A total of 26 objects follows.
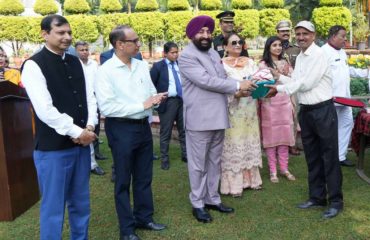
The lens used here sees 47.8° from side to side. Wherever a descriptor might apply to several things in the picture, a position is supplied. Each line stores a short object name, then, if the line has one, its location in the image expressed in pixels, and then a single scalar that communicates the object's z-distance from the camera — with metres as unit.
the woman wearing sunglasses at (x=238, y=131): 4.84
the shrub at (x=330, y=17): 24.41
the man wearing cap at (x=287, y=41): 6.04
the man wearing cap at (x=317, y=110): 4.05
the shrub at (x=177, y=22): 25.47
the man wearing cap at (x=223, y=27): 5.75
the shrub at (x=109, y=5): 26.63
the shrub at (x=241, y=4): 25.65
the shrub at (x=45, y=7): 26.22
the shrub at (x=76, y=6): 25.84
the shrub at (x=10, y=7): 25.20
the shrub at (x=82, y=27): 25.33
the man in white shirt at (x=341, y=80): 5.55
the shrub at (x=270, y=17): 25.62
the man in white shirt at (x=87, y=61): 6.01
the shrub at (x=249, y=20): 25.44
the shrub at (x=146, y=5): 25.95
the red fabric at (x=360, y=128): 5.09
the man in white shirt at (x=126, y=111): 3.56
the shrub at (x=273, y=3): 25.56
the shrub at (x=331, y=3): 24.58
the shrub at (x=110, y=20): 26.22
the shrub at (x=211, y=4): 26.17
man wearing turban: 3.97
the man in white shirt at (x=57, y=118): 2.95
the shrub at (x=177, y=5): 25.50
